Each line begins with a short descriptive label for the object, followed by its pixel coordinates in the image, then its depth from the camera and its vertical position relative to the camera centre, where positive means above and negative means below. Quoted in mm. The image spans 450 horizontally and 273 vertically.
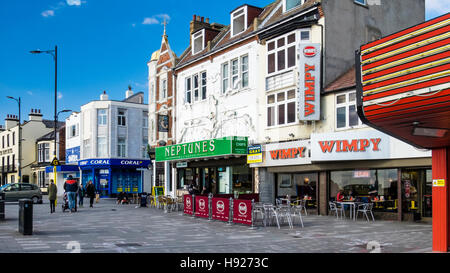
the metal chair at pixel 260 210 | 17347 -1870
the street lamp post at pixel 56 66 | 28453 +5475
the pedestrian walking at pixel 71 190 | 23969 -1608
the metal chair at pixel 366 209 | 19498 -2060
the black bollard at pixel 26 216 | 14156 -1708
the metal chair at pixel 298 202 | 23519 -2137
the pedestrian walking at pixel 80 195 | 29644 -2265
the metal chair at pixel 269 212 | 17245 -2007
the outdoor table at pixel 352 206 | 19688 -1991
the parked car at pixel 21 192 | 34000 -2403
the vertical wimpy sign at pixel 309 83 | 21766 +3407
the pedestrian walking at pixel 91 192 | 29688 -2081
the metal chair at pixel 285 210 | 16938 -1877
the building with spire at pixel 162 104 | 34344 +4023
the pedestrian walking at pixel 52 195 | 24375 -1864
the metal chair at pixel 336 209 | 20327 -2162
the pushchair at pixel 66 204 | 24788 -2369
